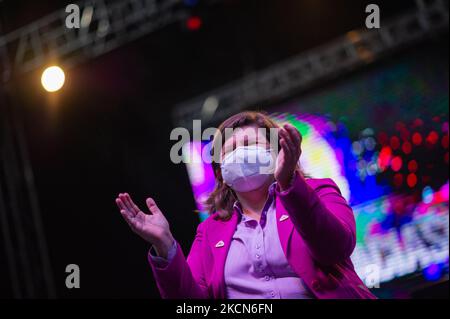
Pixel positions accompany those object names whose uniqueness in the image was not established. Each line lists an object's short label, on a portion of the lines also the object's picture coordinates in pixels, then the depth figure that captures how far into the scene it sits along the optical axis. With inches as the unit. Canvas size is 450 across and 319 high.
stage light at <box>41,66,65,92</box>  195.8
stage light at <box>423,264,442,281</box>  195.0
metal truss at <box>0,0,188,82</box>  196.9
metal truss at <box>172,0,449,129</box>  230.7
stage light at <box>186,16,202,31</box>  222.1
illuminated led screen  199.6
